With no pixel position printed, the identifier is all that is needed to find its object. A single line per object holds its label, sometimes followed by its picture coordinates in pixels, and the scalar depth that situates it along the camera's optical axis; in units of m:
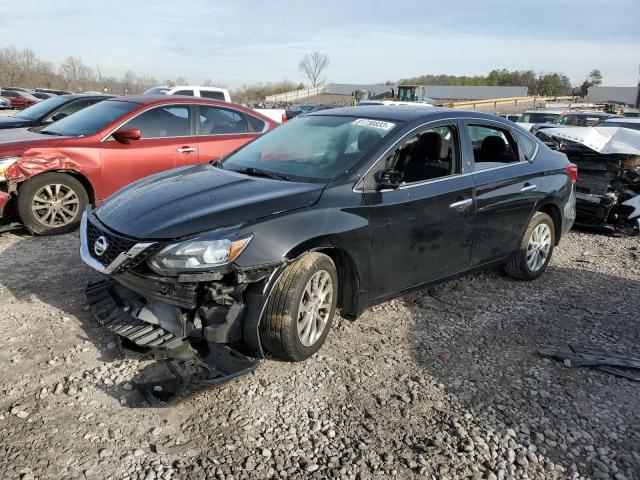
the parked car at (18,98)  33.16
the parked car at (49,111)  8.12
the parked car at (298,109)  32.03
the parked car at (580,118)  16.17
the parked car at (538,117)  18.39
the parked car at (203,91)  15.20
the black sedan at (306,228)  3.13
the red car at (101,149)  5.70
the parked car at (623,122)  13.18
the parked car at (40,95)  35.82
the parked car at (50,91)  39.75
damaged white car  7.57
